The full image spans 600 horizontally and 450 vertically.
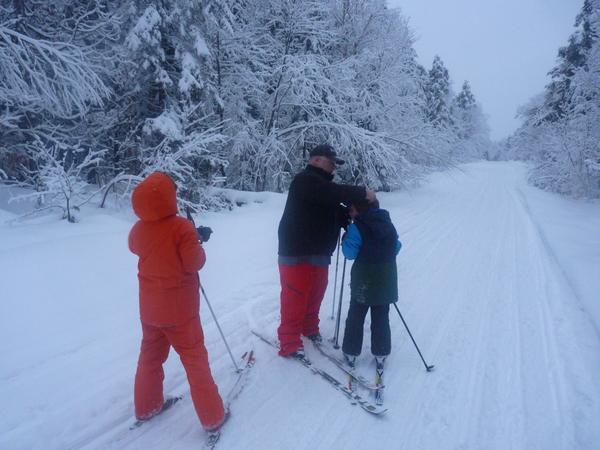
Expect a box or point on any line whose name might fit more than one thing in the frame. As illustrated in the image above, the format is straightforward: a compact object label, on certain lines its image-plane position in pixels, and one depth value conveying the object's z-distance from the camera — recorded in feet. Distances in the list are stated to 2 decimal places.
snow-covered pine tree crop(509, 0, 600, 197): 44.69
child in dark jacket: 11.35
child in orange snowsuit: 8.24
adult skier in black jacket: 11.78
